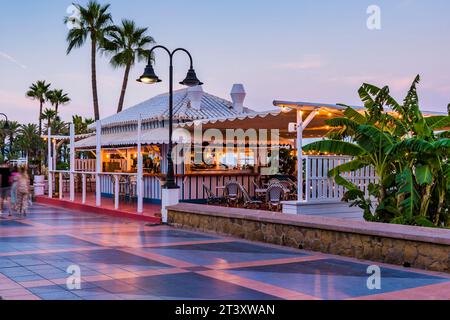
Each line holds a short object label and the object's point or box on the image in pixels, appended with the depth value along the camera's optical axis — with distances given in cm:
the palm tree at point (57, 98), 6819
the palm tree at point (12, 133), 7259
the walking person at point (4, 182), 1986
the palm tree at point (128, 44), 3759
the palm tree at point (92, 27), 3572
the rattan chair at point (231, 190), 1923
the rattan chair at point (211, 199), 1998
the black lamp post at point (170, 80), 1600
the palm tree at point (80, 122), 4962
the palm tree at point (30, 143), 6406
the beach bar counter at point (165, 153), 2130
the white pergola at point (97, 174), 1778
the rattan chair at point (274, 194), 1731
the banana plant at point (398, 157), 1186
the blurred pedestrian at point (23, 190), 1869
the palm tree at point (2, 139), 7181
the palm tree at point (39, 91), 6825
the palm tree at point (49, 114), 6994
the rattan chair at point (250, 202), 1852
